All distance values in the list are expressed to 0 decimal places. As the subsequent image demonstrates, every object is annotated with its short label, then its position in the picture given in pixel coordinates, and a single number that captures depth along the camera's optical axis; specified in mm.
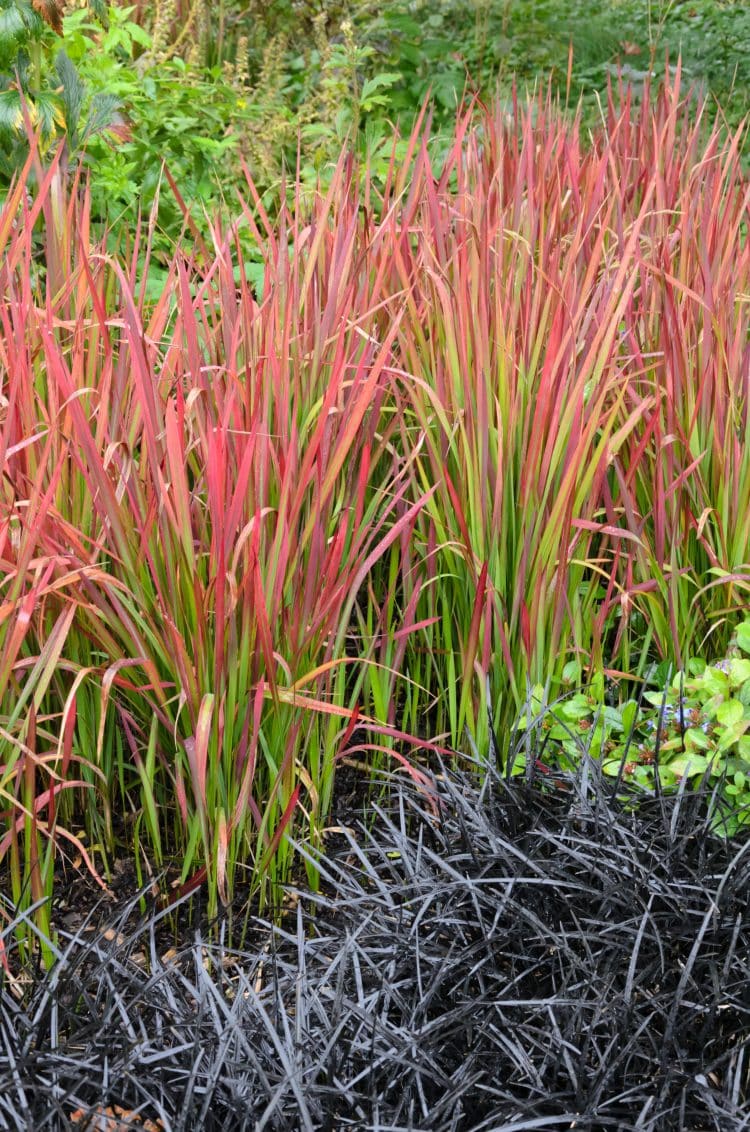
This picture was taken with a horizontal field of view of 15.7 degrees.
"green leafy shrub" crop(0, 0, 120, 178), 2628
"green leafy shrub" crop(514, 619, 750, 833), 2147
